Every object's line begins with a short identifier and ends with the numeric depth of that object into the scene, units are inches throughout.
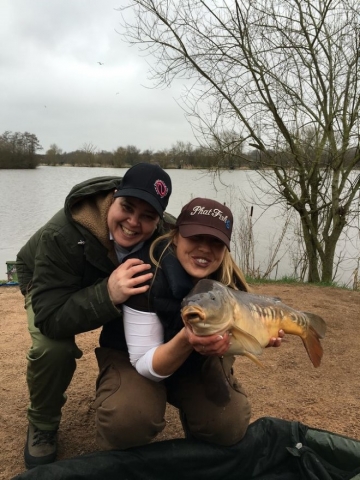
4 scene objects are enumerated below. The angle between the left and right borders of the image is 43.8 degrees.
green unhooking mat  77.1
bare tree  278.8
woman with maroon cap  73.0
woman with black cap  74.6
